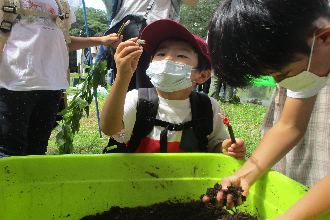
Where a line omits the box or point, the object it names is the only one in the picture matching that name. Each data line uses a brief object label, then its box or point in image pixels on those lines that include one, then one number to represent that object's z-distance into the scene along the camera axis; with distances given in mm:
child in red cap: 1254
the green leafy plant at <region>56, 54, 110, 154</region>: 1417
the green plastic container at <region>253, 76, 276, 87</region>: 4984
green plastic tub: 1039
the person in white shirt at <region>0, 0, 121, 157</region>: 1470
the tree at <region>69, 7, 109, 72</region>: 25469
